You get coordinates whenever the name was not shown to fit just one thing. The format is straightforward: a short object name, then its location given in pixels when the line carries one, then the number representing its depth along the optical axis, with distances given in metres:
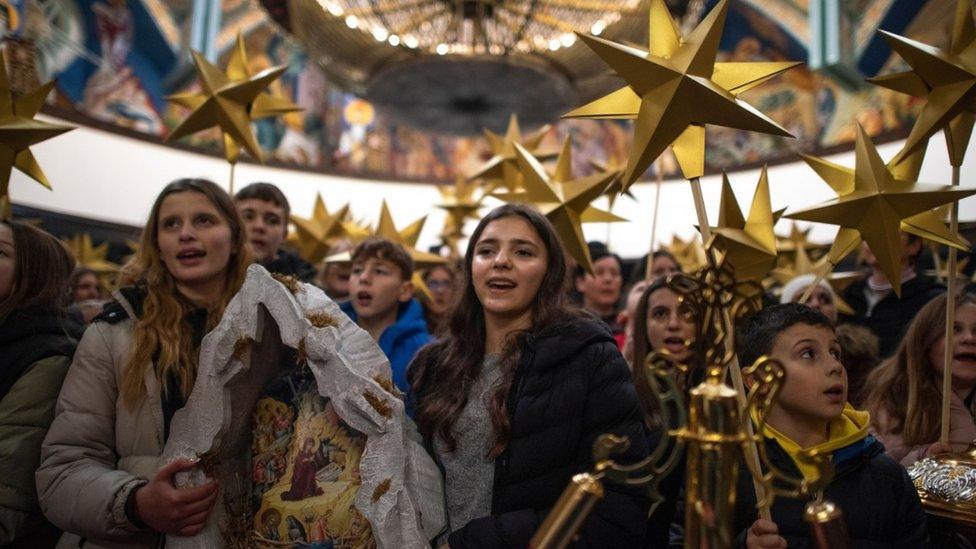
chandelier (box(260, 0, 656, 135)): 6.41
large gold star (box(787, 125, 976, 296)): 2.00
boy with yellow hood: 1.97
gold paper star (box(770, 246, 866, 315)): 4.25
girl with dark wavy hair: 1.93
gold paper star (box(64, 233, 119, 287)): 6.75
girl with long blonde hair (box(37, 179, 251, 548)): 1.88
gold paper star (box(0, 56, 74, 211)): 2.47
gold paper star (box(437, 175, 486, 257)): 6.44
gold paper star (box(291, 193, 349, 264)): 5.24
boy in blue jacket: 3.34
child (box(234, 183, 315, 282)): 3.93
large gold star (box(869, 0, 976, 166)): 2.01
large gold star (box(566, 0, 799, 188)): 1.62
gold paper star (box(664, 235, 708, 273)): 6.51
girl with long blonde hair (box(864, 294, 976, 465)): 2.57
